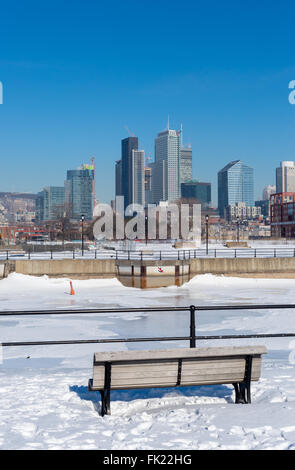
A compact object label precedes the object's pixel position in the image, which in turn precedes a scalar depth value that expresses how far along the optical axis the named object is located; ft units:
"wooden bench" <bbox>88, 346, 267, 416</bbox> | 18.47
